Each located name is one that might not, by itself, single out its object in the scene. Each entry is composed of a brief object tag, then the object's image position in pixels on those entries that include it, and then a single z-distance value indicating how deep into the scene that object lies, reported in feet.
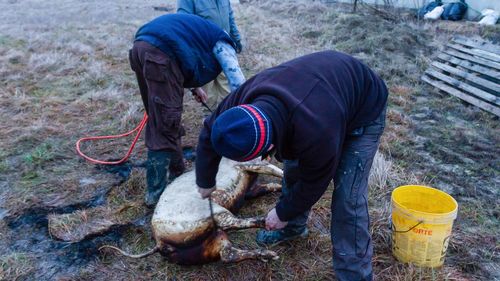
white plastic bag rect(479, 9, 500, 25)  31.86
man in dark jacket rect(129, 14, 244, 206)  10.20
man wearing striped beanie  5.94
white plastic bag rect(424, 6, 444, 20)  36.04
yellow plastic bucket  8.34
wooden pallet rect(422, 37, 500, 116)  18.72
